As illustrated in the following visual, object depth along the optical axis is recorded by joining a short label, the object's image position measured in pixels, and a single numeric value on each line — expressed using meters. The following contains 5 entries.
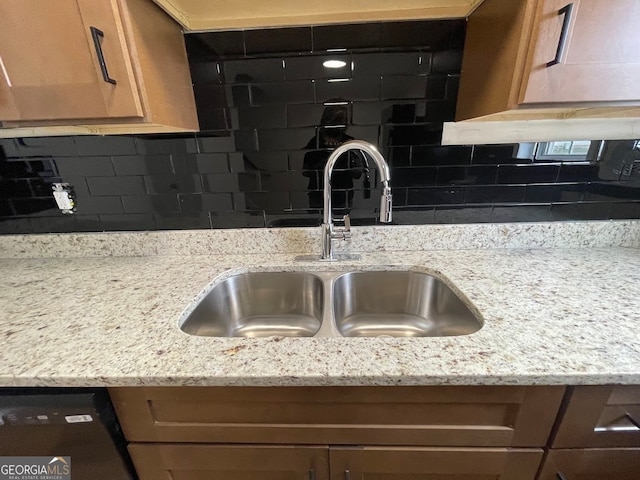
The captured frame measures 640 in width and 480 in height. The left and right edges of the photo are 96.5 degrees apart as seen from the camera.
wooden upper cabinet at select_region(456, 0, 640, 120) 0.63
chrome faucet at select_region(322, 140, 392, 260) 0.87
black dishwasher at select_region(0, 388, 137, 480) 0.60
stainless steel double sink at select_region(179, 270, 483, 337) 0.99
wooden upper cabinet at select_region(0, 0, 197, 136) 0.66
